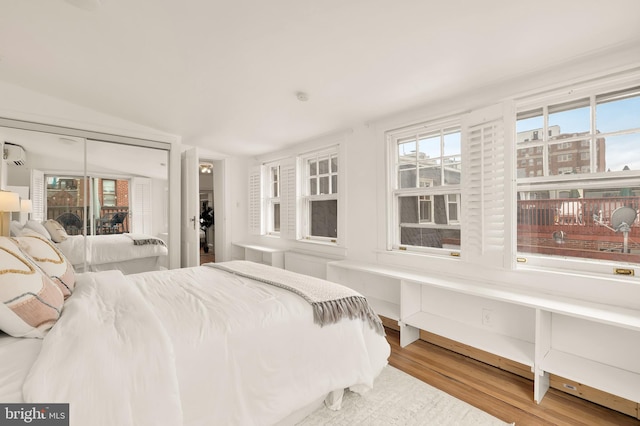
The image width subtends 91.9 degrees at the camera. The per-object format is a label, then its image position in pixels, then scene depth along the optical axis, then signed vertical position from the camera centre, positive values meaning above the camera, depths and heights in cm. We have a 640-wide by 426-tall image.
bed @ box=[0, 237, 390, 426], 112 -59
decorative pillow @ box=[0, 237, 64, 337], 125 -35
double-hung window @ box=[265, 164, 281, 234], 536 +20
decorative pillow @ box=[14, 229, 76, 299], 170 -25
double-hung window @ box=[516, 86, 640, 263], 208 +22
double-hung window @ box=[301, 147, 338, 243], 427 +25
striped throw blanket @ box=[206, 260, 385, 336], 185 -54
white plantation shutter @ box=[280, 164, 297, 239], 470 +19
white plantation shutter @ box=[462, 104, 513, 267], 249 +22
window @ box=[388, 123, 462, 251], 301 +26
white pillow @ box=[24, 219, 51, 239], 315 -11
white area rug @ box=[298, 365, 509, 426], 183 -124
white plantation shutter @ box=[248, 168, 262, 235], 547 +19
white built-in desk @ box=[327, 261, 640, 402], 193 -93
